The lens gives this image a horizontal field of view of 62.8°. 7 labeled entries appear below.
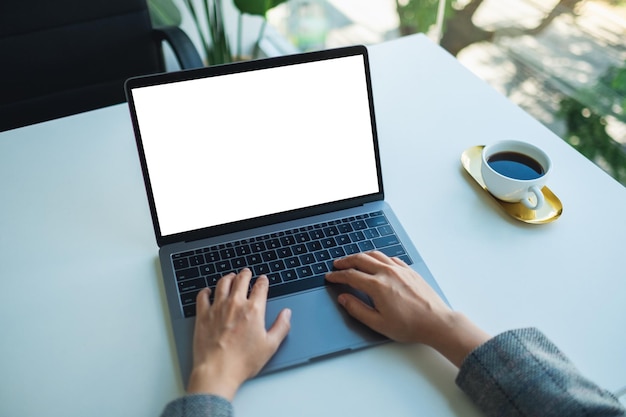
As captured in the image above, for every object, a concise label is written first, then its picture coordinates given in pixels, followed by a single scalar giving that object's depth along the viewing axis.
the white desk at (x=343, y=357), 0.60
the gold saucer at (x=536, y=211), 0.82
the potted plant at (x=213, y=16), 1.48
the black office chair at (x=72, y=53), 1.12
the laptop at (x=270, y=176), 0.71
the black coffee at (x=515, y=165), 0.84
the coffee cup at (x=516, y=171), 0.80
